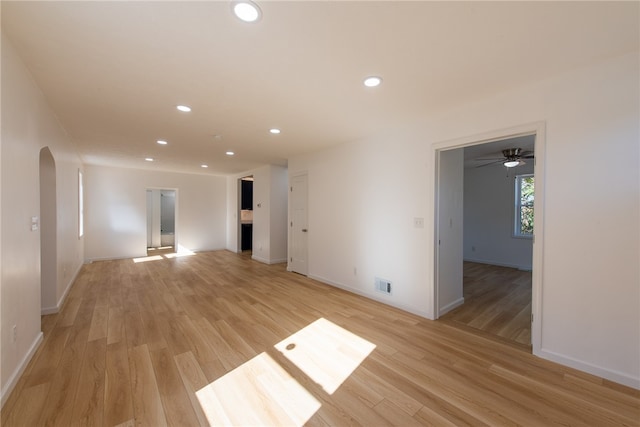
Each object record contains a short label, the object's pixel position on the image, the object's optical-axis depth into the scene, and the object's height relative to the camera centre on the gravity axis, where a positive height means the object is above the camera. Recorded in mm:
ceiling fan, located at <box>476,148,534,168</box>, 4587 +1029
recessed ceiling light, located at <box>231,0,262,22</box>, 1389 +1132
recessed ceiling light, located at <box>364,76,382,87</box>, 2174 +1135
